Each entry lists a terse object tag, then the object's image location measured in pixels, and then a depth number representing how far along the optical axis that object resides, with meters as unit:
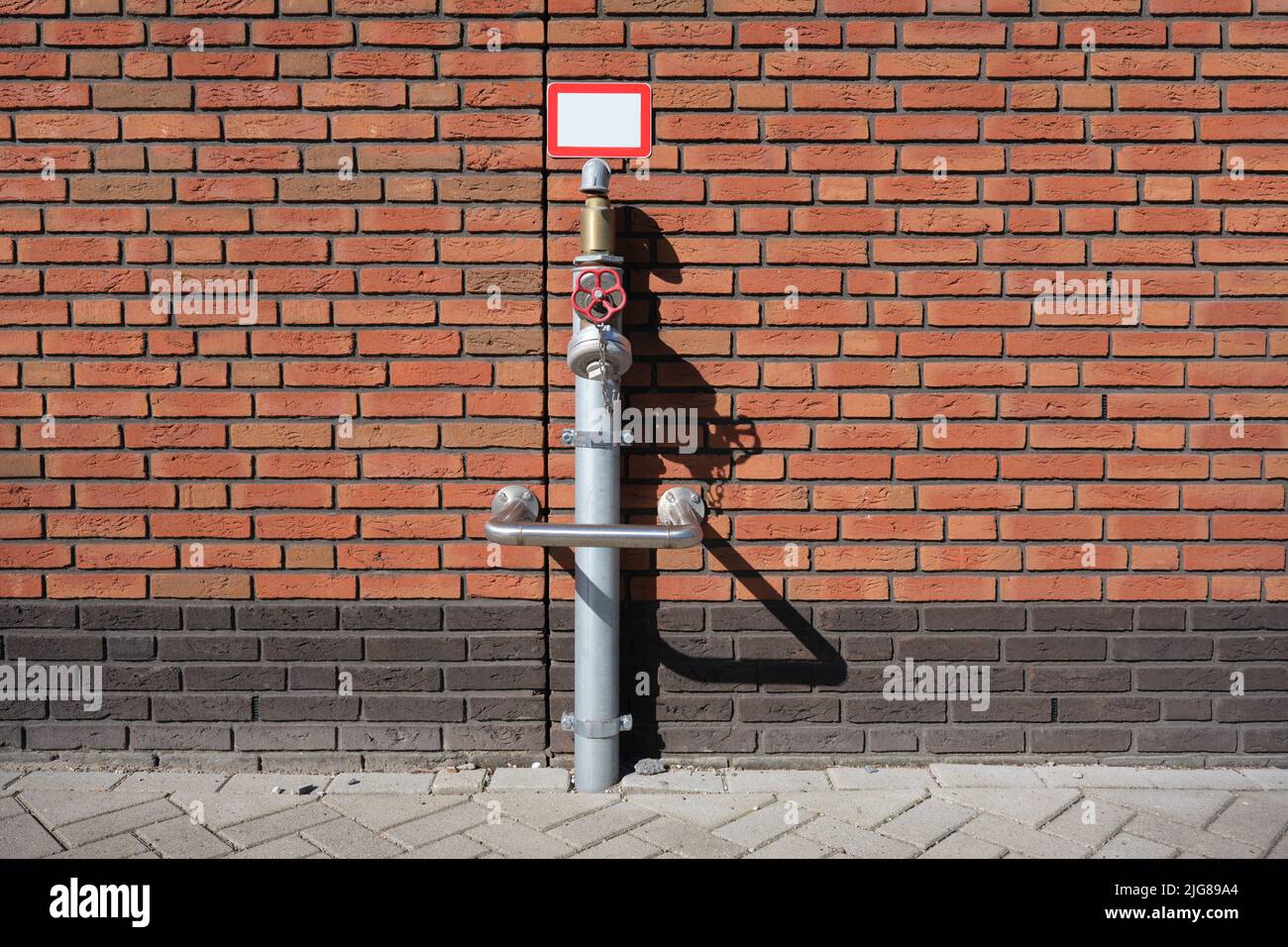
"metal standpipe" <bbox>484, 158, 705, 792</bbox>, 3.54
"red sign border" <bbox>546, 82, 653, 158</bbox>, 3.81
